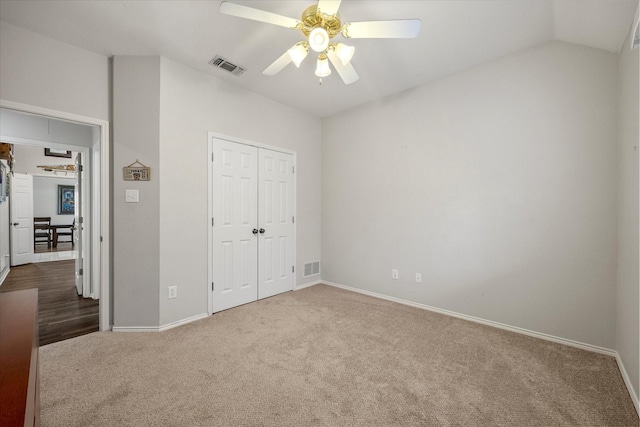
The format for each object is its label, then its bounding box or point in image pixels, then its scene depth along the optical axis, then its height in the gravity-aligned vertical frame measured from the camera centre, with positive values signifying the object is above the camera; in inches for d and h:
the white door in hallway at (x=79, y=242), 146.3 -16.0
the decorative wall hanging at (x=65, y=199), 372.5 +19.8
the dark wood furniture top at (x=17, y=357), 23.3 -16.8
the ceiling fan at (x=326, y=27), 65.0 +48.2
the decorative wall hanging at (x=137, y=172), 103.7 +16.0
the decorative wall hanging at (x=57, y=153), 277.6 +63.4
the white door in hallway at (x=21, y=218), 222.7 -3.6
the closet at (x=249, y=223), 123.8 -5.1
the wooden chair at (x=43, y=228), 322.7 -18.4
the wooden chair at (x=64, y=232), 360.3 -25.2
